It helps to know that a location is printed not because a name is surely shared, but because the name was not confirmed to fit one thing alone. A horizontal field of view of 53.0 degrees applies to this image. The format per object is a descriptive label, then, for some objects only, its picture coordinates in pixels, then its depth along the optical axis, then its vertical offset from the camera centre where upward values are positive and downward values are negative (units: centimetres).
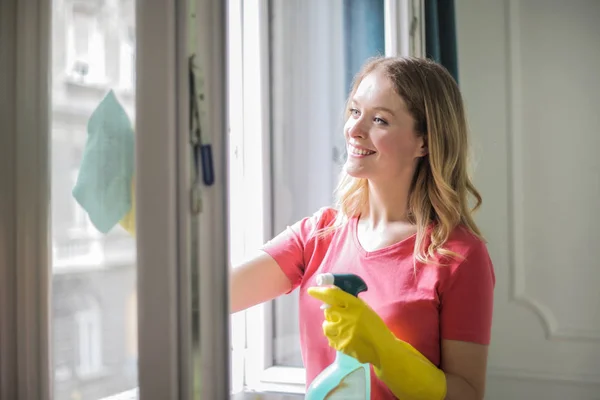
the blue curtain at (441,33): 181 +52
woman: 104 -10
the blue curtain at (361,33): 171 +49
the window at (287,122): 161 +23
